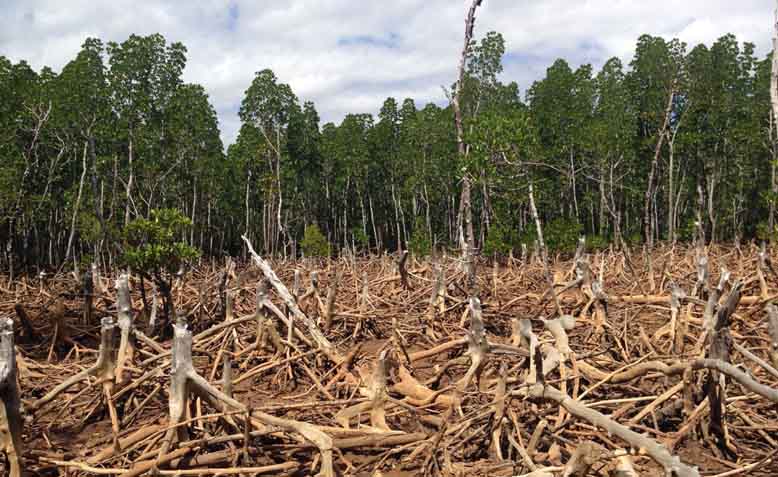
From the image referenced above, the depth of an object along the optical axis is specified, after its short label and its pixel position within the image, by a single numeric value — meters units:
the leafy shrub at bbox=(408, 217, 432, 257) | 19.66
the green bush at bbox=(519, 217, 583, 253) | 22.06
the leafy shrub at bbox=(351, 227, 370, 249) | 31.70
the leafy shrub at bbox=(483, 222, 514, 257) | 17.14
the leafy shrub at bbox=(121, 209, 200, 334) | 7.20
